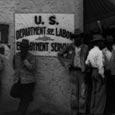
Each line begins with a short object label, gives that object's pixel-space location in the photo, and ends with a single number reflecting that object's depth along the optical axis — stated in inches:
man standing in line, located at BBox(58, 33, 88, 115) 382.6
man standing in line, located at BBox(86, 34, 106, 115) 368.8
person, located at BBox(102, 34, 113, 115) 373.4
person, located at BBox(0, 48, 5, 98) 407.6
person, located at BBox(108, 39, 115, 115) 364.2
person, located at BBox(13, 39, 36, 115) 388.5
